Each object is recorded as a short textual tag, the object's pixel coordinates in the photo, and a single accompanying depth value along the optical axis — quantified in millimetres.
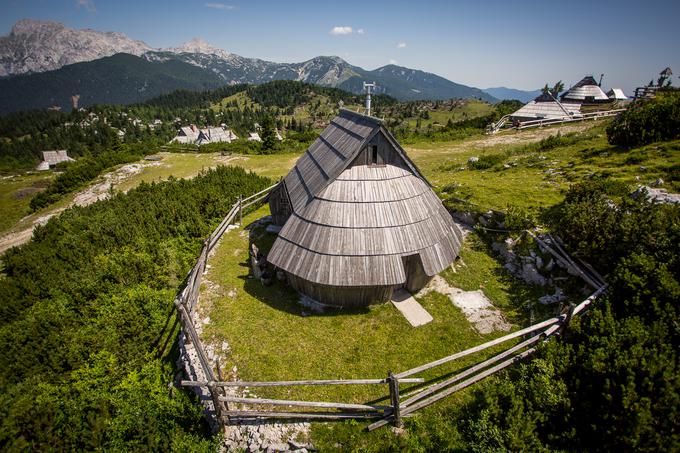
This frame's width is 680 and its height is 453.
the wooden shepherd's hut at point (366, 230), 14414
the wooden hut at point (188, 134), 141788
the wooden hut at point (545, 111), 47497
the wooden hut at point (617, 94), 67662
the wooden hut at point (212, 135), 125125
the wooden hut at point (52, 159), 125812
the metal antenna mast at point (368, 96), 17638
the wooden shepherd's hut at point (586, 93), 58938
